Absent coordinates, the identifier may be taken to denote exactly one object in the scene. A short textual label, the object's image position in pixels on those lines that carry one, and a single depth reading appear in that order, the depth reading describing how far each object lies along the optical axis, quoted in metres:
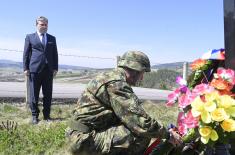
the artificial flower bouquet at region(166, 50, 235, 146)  1.60
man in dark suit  3.60
